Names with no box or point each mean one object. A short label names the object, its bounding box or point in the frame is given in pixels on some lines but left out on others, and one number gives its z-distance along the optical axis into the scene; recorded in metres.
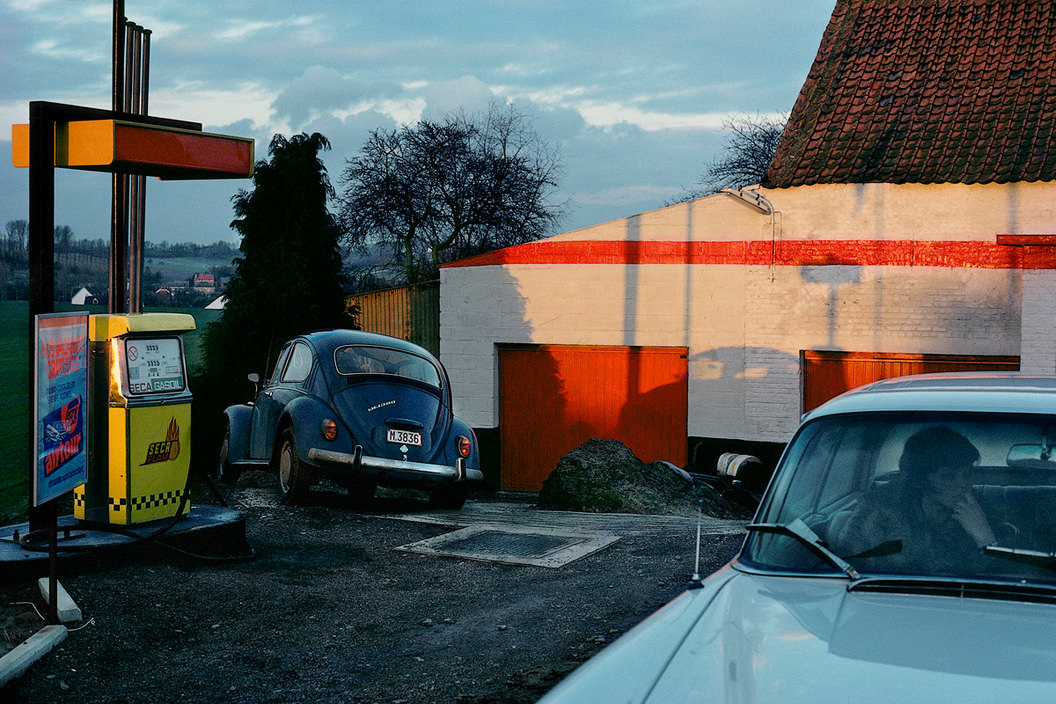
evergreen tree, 16.05
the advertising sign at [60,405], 6.41
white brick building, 15.63
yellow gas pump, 7.80
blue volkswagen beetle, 11.07
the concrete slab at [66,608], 6.41
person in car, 3.29
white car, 2.48
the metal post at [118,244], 8.71
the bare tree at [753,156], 49.62
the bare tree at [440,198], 38.91
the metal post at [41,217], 7.22
